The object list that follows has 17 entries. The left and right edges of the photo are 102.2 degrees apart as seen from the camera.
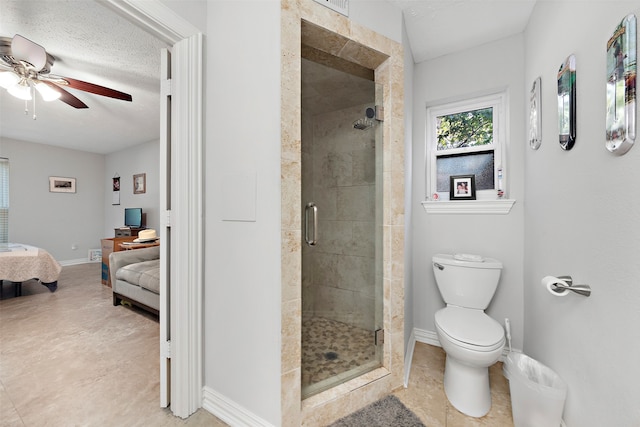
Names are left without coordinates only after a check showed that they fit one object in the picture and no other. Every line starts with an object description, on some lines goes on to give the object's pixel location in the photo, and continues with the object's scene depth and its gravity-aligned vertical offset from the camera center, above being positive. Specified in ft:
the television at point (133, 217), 17.31 -0.30
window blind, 16.02 +0.82
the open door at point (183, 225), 4.69 -0.23
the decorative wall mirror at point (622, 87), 2.64 +1.34
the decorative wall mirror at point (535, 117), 5.27 +1.98
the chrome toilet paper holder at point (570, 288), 3.48 -1.08
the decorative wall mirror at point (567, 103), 3.89 +1.69
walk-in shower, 5.74 -0.32
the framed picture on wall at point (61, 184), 18.10 +2.04
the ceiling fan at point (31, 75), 6.30 +3.94
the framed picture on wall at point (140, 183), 17.95 +2.07
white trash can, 3.88 -2.87
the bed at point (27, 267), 10.65 -2.32
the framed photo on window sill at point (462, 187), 7.11 +0.68
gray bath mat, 4.55 -3.75
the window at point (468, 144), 6.95 +1.94
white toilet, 4.70 -2.30
